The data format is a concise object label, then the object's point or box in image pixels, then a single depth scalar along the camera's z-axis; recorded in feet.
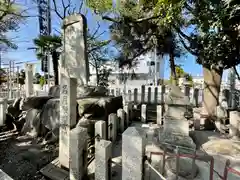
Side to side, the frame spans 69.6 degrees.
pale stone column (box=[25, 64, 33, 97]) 28.89
